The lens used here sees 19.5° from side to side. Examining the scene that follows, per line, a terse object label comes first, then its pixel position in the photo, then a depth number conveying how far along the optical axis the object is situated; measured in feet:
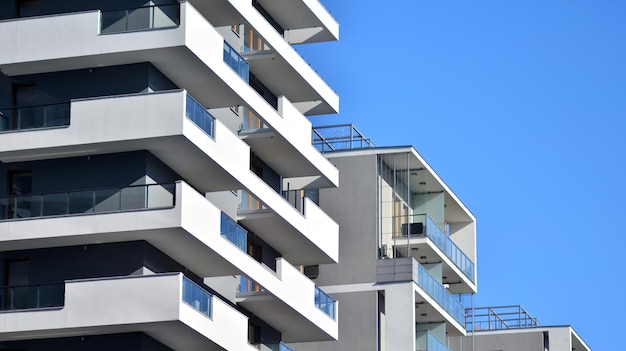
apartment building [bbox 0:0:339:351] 167.73
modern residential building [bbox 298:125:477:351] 245.04
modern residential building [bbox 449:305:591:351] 321.11
